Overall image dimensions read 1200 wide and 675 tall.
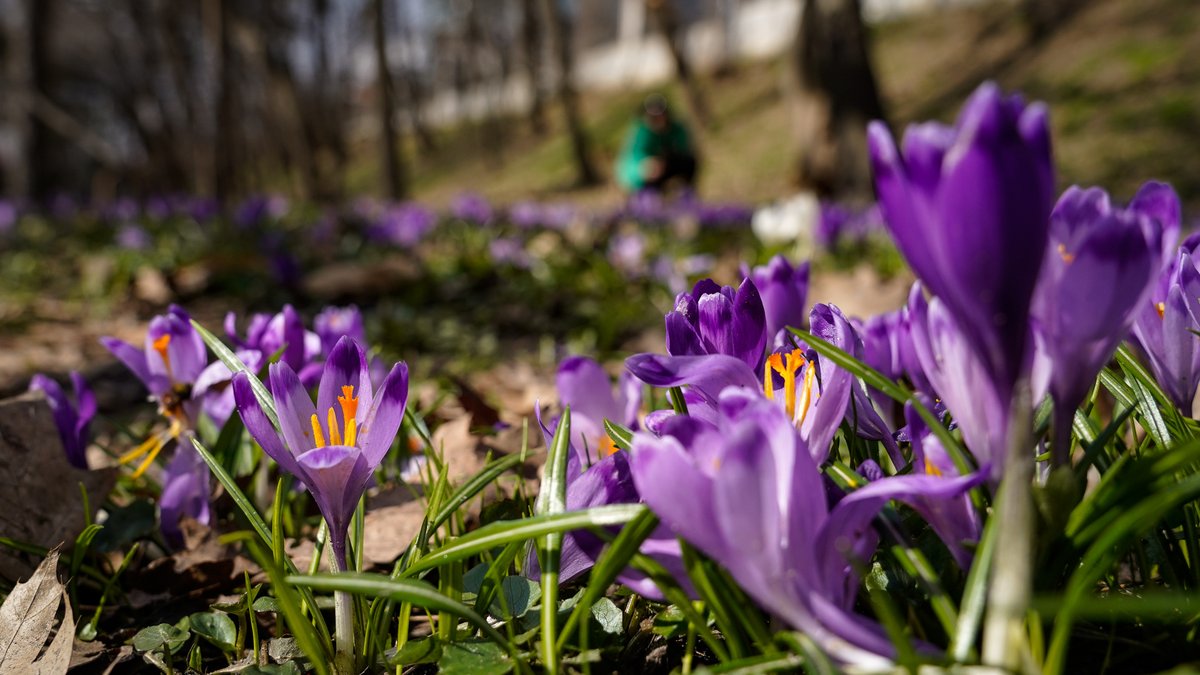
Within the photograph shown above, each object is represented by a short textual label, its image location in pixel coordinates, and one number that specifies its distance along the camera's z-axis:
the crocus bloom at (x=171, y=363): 0.25
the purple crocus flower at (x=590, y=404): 0.22
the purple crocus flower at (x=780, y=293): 0.23
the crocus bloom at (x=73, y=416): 0.25
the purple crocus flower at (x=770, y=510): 0.12
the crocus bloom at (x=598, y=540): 0.14
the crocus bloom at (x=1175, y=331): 0.17
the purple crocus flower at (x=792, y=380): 0.15
